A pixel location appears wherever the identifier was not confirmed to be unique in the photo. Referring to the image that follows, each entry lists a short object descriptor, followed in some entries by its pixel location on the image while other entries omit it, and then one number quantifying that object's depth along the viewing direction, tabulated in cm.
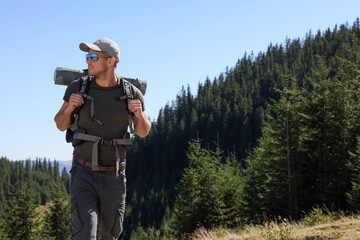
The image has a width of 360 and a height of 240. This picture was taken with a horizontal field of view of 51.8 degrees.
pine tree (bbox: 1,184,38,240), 4903
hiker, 386
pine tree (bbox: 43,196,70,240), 5509
